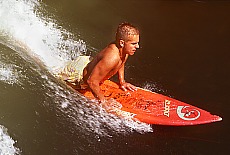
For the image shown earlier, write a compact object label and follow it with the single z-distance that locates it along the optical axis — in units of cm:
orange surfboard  806
